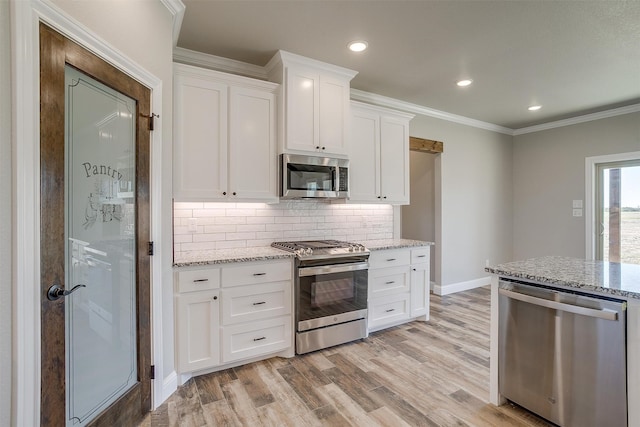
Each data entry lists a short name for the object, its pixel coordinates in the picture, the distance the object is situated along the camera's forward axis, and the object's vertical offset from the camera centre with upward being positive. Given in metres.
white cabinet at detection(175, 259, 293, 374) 2.30 -0.81
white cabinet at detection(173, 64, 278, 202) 2.52 +0.66
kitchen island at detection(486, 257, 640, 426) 1.49 -0.38
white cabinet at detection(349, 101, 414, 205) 3.47 +0.68
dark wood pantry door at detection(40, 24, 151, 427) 1.29 -0.14
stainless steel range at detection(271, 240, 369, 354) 2.72 -0.75
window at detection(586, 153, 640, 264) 4.35 +0.08
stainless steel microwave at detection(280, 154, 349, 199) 2.89 +0.35
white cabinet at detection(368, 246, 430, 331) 3.23 -0.81
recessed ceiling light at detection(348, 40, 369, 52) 2.71 +1.51
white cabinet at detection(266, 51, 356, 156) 2.90 +1.08
